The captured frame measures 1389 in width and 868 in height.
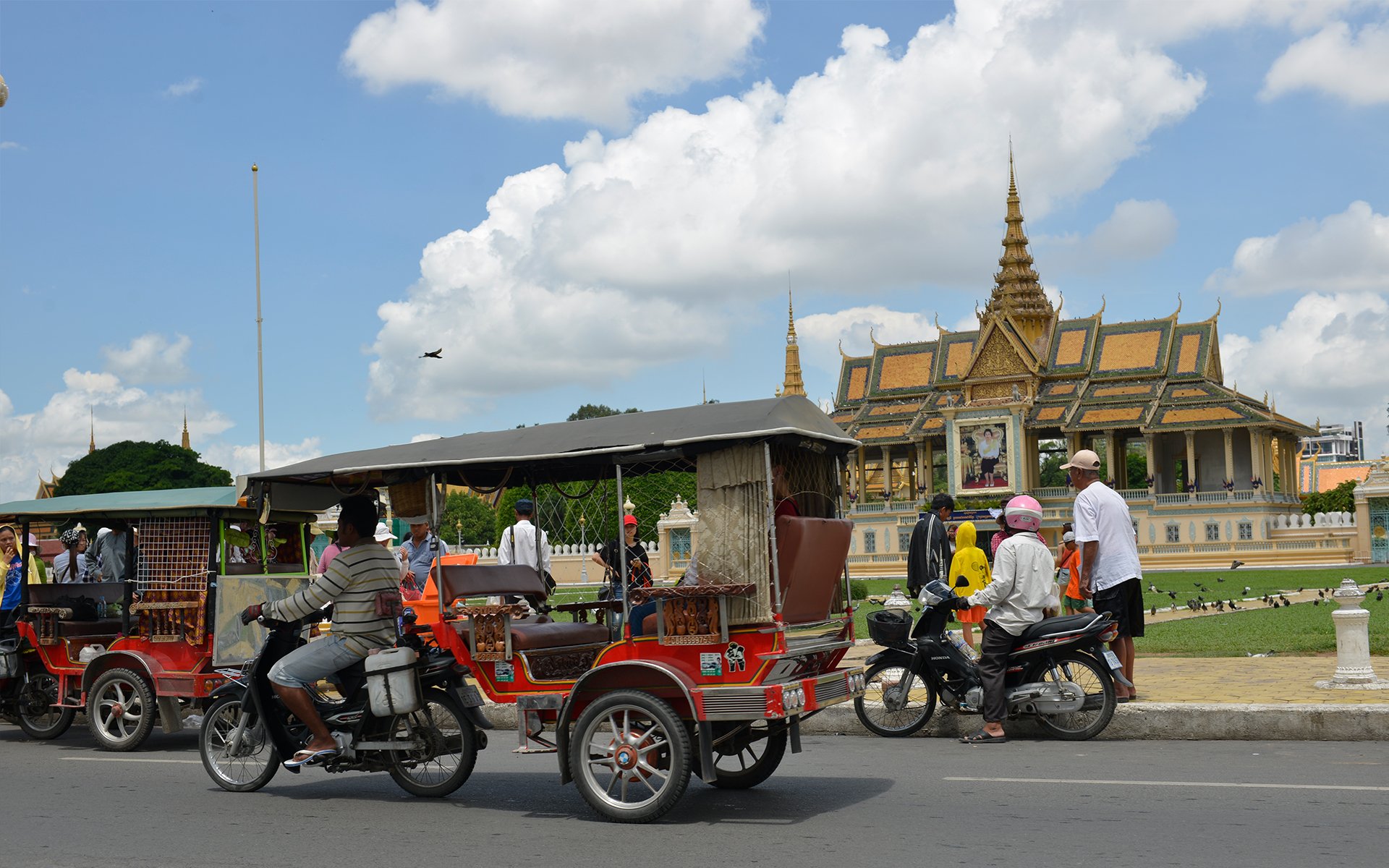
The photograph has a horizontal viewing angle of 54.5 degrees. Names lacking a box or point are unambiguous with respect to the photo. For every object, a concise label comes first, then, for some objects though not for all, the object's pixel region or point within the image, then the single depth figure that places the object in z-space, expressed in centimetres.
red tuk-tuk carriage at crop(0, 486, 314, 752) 945
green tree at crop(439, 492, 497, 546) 7156
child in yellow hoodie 1297
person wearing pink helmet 884
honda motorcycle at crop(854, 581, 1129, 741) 884
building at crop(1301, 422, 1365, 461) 16338
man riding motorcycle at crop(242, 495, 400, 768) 733
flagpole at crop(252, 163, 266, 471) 2930
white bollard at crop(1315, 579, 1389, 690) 1006
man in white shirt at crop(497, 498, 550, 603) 1053
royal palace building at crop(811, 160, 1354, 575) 5753
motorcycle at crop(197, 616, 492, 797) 732
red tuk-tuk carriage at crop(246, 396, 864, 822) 659
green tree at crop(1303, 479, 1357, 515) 6731
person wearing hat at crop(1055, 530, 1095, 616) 1415
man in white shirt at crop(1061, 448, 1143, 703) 951
